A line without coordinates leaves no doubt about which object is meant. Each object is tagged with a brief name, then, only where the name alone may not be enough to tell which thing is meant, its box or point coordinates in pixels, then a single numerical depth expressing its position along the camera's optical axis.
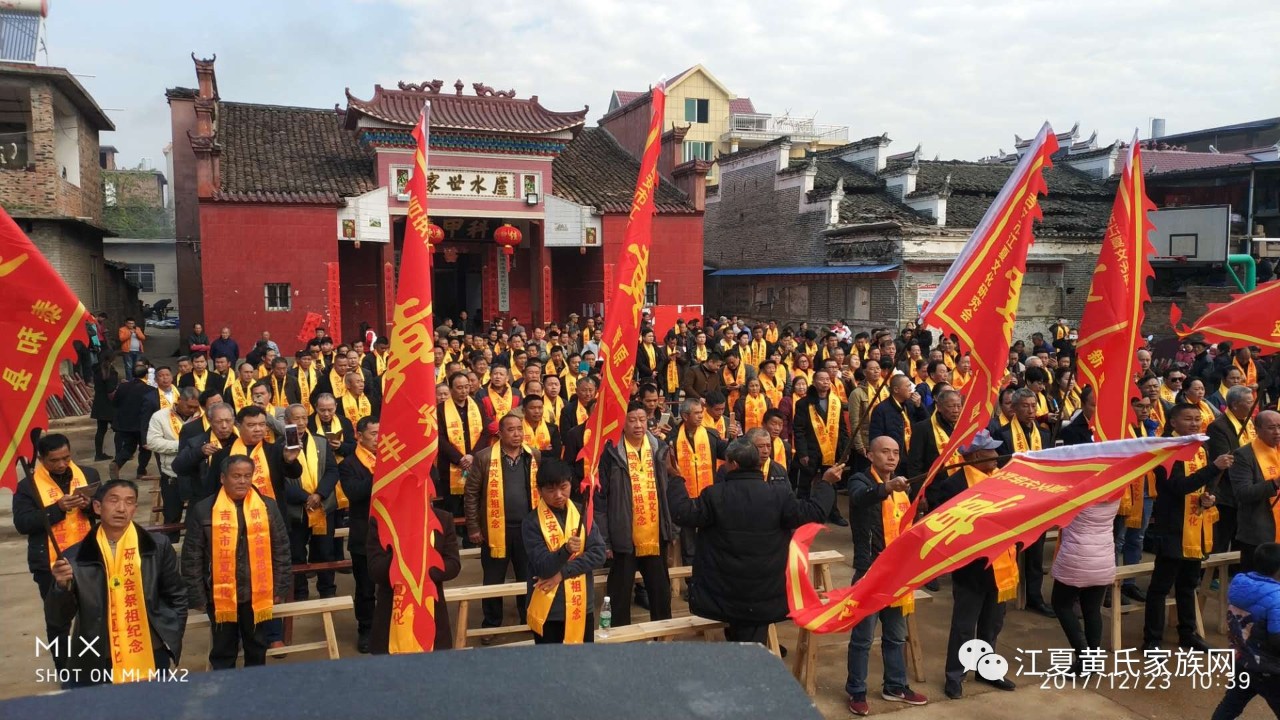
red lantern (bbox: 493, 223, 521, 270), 18.66
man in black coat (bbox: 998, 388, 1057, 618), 6.35
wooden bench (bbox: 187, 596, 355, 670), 4.77
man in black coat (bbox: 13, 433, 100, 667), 4.47
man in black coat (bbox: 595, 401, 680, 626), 5.46
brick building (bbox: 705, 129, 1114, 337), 20.30
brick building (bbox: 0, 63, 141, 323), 15.25
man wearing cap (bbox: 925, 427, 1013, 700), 4.93
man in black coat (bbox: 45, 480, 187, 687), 3.98
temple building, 17.72
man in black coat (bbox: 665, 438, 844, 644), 4.58
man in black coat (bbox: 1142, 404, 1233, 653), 5.46
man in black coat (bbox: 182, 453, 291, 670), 4.55
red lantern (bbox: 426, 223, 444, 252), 17.19
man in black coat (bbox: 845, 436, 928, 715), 4.80
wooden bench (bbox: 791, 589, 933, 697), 4.88
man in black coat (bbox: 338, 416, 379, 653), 5.43
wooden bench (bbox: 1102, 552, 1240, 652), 5.43
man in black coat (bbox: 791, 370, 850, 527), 8.91
